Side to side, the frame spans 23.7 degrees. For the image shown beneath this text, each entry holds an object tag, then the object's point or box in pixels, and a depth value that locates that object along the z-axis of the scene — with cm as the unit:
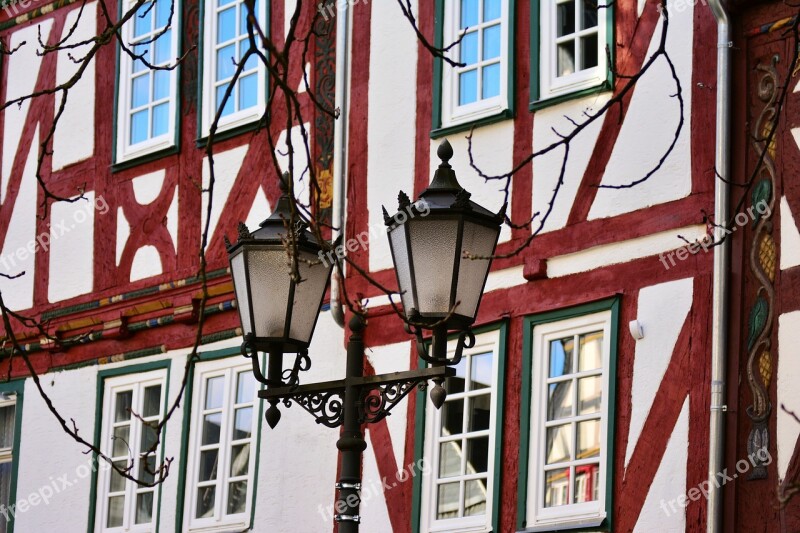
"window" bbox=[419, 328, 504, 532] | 1222
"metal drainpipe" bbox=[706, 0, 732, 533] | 1063
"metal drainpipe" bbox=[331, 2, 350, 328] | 1349
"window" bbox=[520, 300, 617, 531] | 1155
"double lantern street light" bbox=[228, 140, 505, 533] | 767
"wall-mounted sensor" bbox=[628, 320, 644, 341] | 1138
